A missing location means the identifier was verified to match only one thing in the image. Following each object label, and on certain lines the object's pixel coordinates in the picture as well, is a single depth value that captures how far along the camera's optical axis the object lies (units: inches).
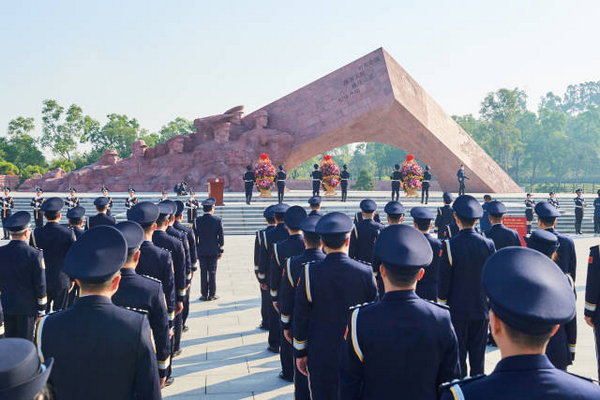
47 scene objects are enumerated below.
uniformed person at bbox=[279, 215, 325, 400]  136.4
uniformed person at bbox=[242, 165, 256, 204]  740.5
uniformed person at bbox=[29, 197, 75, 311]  204.5
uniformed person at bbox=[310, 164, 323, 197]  768.2
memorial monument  993.5
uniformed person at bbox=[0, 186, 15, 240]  631.8
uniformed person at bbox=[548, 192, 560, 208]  638.3
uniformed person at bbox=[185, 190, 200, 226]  527.3
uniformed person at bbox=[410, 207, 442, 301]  189.0
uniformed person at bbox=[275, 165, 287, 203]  732.7
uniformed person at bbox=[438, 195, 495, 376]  158.7
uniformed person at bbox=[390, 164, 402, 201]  759.7
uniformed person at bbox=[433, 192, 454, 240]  420.2
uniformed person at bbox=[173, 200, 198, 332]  251.8
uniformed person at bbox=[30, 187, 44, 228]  593.9
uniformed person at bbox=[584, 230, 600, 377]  150.7
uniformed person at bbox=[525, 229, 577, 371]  138.9
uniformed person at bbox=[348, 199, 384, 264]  245.3
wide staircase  673.6
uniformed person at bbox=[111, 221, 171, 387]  108.4
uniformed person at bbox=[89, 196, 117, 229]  256.5
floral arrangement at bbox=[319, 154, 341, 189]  848.3
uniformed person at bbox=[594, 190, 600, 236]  629.7
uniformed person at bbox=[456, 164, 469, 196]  829.4
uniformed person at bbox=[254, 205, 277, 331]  222.4
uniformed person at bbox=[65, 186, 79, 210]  609.2
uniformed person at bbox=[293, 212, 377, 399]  113.6
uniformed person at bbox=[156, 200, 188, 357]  186.7
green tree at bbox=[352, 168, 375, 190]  1430.9
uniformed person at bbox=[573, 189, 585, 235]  642.2
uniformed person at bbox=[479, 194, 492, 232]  416.6
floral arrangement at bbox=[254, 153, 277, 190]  834.2
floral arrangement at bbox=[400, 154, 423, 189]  872.9
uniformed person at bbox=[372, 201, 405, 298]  201.9
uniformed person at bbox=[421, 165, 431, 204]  784.9
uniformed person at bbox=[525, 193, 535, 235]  626.9
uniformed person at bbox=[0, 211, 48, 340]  163.5
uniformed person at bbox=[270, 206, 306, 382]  175.0
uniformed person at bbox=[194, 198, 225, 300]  280.7
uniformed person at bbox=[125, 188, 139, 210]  618.0
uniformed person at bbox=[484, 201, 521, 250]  204.5
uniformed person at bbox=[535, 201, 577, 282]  176.4
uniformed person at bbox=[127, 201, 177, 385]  150.6
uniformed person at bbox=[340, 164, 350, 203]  788.0
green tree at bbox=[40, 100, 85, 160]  1879.9
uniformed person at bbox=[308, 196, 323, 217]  247.4
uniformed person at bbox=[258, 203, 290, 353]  207.0
